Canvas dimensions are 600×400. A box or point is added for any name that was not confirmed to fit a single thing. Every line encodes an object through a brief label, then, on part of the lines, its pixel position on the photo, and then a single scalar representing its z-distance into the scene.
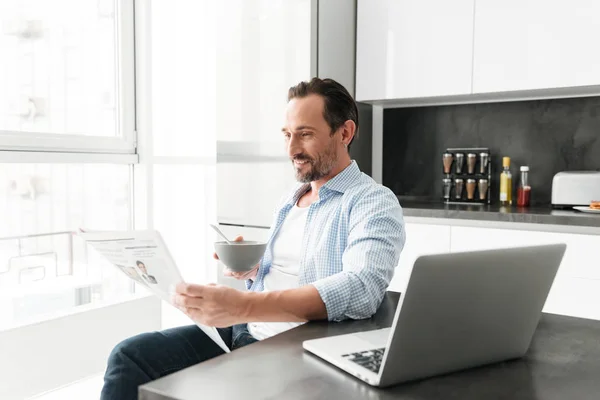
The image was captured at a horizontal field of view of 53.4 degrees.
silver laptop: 0.81
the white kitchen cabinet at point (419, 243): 2.74
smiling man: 1.16
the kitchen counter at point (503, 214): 2.43
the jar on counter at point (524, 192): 3.08
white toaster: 2.70
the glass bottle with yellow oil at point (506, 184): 3.11
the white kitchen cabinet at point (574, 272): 2.38
